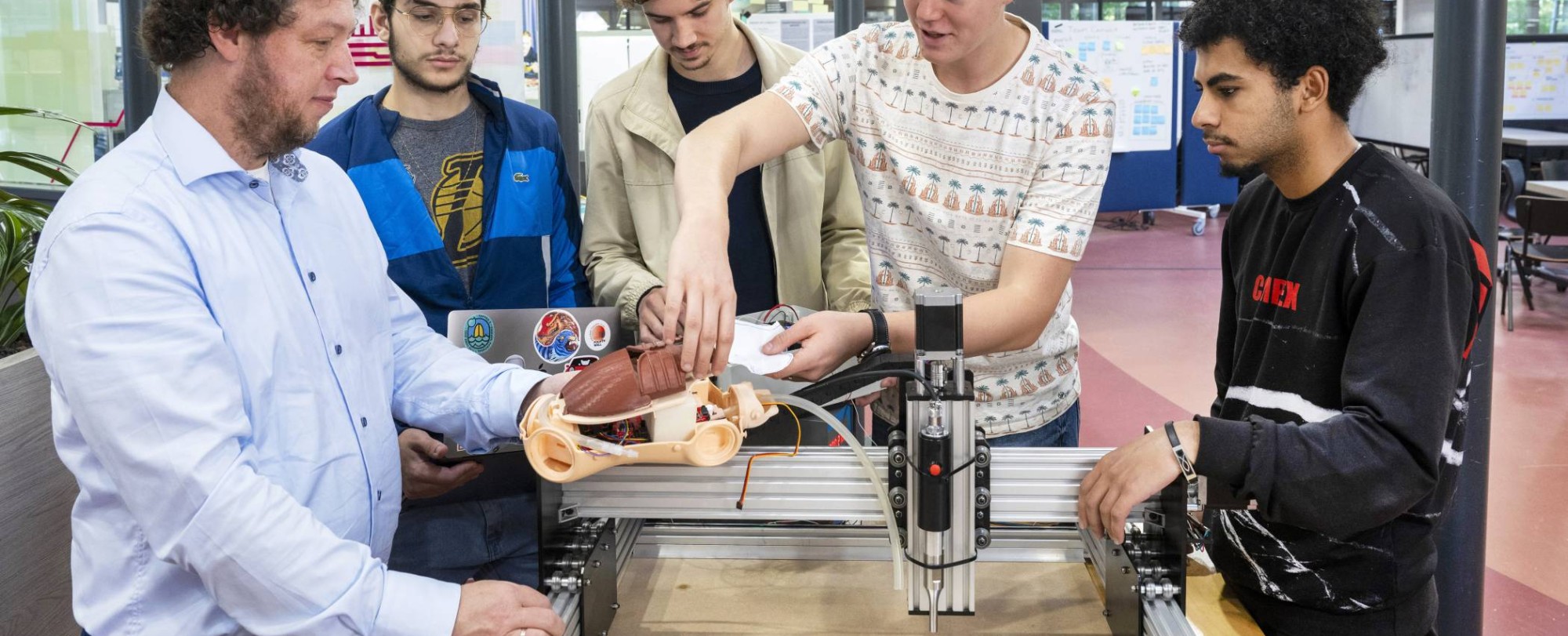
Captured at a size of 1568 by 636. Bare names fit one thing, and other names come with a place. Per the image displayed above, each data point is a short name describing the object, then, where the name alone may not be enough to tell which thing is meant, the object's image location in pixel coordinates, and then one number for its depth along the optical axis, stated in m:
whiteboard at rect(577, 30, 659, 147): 4.89
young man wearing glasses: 1.90
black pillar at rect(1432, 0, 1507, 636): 2.15
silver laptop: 1.72
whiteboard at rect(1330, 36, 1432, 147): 8.17
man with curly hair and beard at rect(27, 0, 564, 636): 1.13
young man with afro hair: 1.30
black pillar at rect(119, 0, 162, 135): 2.51
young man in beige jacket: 2.09
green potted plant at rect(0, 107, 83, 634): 2.09
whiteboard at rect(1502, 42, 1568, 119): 8.73
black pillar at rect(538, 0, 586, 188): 3.79
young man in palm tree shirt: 1.61
